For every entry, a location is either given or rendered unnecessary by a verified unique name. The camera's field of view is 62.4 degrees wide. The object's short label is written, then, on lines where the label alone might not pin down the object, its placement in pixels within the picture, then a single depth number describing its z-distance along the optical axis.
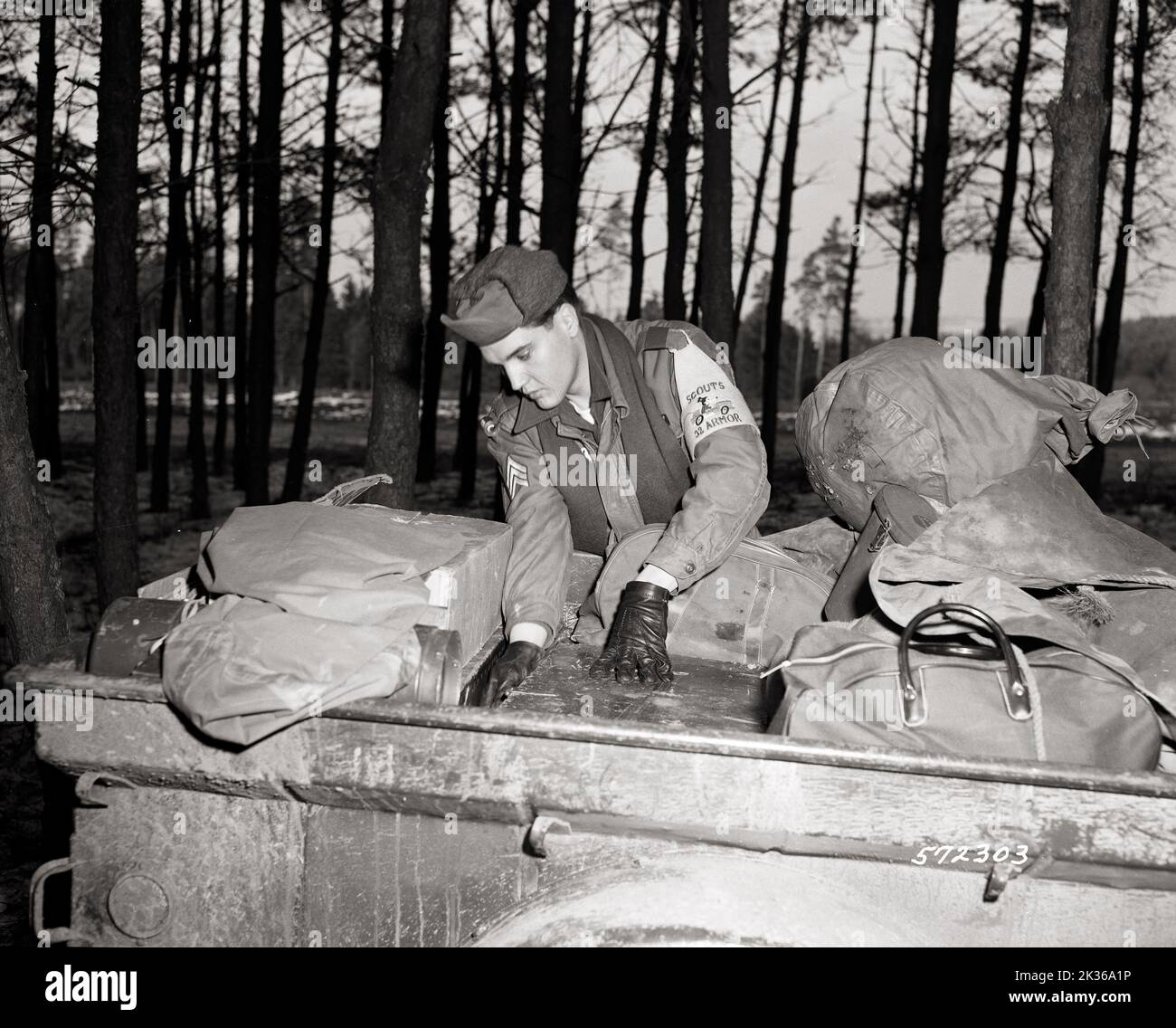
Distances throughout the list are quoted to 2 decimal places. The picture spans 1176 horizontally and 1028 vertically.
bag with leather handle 1.94
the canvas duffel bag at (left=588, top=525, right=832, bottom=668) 2.87
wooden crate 2.38
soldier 2.77
